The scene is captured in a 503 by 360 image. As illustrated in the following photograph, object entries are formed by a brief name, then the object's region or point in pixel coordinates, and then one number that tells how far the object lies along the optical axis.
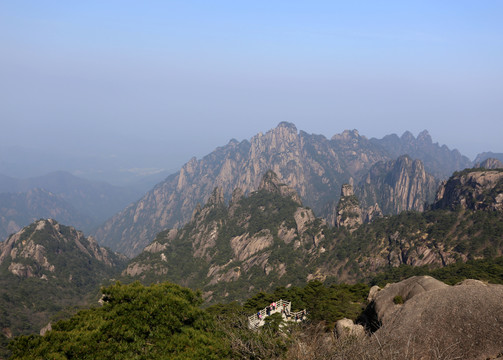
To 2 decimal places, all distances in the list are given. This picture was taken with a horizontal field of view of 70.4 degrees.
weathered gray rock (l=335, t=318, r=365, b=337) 34.53
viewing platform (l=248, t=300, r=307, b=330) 51.21
